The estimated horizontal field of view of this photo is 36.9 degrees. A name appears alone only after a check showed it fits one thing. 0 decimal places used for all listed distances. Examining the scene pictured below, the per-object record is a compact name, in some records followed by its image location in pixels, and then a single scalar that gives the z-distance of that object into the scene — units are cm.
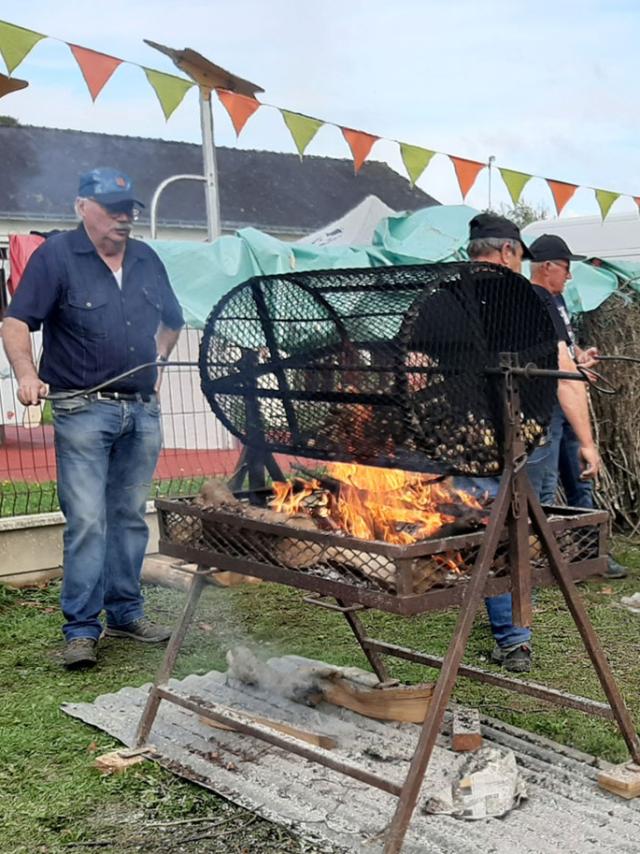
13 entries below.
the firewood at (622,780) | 316
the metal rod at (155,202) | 862
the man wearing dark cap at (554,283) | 579
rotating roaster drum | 294
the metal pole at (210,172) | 775
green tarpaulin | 749
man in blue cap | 469
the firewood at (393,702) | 381
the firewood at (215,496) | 357
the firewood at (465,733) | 354
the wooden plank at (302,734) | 360
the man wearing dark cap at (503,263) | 433
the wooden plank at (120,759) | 349
